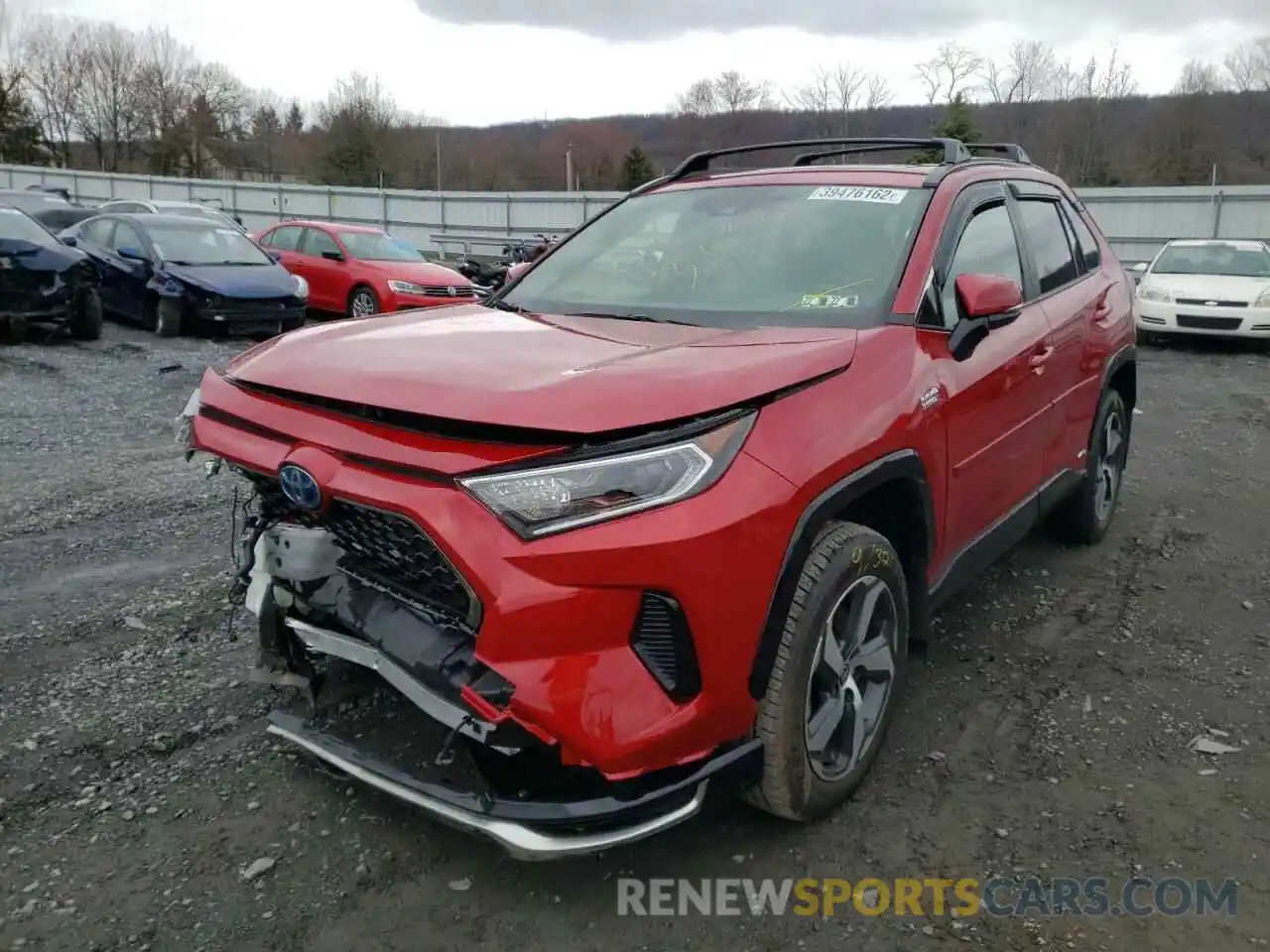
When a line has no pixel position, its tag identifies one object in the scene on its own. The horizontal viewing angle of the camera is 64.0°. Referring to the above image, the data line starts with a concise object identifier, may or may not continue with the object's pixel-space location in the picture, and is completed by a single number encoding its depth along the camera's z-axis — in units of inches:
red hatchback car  549.3
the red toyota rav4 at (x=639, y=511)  86.0
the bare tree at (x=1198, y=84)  2121.7
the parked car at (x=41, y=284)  412.2
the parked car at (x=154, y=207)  699.2
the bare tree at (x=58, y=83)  2549.2
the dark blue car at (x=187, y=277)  470.9
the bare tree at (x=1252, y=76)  2242.9
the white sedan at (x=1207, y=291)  502.6
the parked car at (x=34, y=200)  711.7
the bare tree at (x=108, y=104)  2576.3
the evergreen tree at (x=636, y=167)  2156.7
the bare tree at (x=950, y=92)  1875.0
